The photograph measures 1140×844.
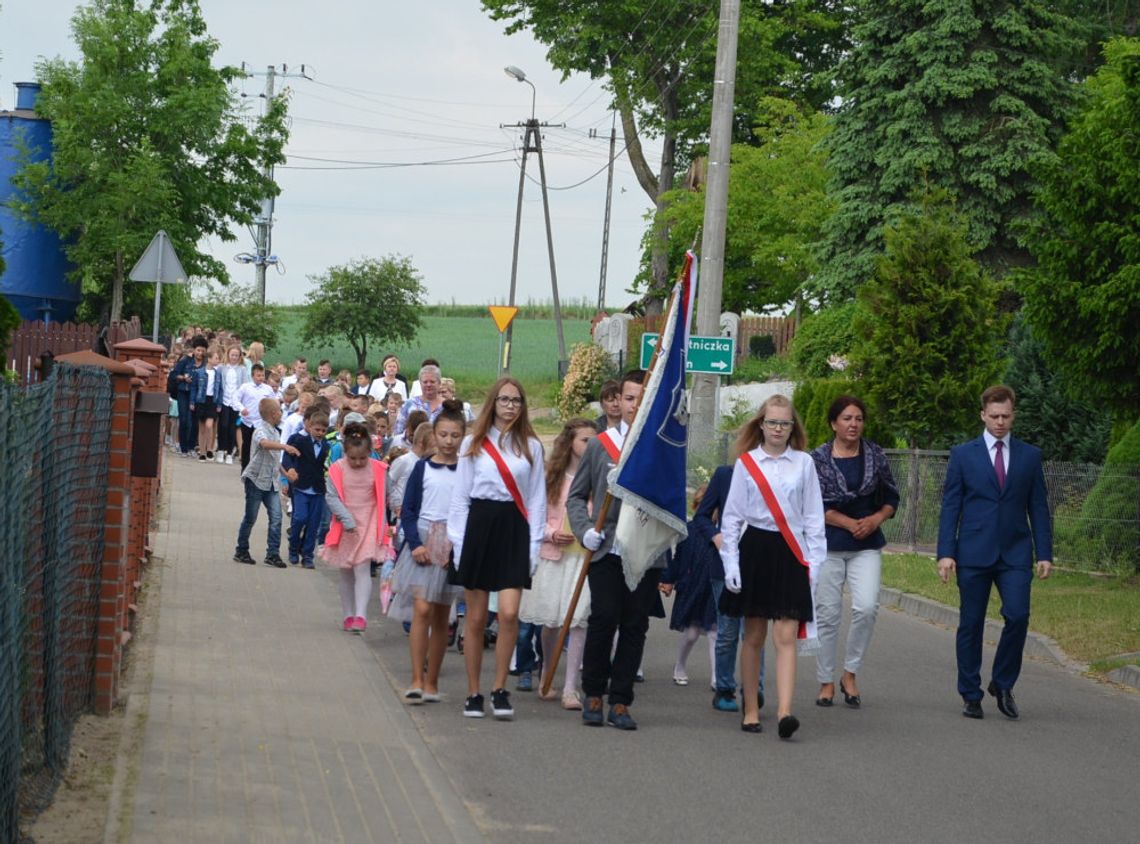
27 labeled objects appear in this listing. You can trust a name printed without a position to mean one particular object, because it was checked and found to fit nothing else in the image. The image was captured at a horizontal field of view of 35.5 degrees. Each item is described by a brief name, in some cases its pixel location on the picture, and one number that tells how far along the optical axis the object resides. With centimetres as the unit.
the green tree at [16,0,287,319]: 4191
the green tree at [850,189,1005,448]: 2502
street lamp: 5447
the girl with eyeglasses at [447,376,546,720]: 979
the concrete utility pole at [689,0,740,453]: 2494
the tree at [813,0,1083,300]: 3588
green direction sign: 2402
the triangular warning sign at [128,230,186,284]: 1975
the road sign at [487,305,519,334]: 3994
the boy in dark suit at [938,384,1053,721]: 1073
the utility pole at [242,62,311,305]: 6550
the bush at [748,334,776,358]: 5755
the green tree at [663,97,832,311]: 4494
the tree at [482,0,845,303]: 4991
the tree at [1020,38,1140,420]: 1867
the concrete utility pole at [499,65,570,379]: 5481
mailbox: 972
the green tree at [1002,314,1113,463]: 2811
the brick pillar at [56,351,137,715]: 890
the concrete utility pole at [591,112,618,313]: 8444
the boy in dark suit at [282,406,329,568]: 1653
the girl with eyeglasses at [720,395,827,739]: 966
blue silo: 4519
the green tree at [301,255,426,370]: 5931
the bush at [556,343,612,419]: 4891
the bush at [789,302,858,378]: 3778
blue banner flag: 974
